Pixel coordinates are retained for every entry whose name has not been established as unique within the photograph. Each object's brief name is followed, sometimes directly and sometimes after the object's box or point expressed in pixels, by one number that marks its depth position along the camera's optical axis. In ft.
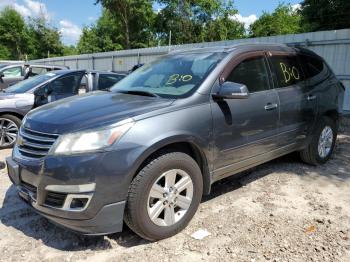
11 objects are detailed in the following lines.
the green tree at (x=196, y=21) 130.00
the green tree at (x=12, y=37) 190.70
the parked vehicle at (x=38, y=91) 22.54
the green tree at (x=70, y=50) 179.32
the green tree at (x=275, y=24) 159.53
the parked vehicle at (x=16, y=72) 36.45
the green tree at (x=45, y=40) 171.12
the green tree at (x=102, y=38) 164.25
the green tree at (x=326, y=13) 60.44
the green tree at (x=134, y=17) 110.63
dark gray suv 9.45
